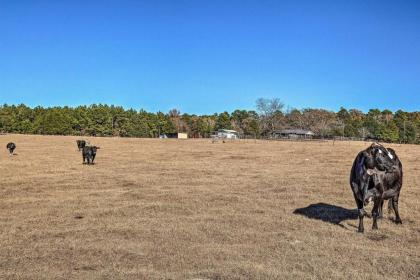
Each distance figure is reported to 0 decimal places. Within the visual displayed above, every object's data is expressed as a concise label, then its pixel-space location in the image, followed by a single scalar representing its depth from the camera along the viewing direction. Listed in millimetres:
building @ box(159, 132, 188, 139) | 152375
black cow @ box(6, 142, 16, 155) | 49794
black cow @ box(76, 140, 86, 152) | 59288
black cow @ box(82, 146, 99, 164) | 39312
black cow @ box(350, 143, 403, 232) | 13148
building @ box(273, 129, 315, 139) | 154625
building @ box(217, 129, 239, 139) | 150062
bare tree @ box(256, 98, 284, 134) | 175875
